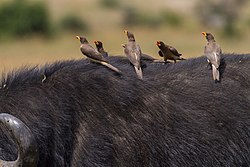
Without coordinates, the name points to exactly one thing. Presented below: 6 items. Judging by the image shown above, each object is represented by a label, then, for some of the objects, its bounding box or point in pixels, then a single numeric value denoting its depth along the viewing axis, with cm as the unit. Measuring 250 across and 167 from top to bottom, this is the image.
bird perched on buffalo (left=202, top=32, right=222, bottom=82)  1593
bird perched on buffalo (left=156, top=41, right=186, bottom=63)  1650
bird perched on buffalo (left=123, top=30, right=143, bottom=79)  1568
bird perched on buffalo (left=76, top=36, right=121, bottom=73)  1559
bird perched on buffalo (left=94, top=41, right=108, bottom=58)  1648
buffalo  1467
